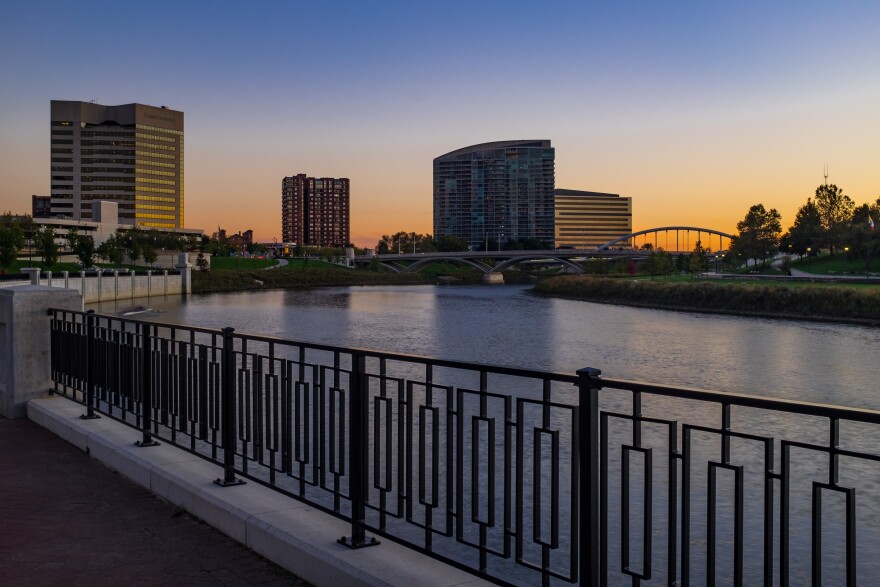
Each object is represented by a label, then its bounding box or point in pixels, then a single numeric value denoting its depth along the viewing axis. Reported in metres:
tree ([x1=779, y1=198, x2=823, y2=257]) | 106.06
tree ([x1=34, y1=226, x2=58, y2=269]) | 76.00
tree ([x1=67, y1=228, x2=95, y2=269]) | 86.56
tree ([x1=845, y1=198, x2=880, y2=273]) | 80.75
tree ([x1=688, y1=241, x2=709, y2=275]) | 92.44
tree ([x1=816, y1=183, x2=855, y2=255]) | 106.06
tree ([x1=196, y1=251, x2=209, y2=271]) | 109.01
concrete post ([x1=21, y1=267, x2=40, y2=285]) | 44.15
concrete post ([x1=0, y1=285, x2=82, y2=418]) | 9.21
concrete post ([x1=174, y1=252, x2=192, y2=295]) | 87.32
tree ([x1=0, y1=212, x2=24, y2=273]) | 67.44
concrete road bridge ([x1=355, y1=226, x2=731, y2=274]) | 125.71
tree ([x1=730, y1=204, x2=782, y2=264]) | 107.56
